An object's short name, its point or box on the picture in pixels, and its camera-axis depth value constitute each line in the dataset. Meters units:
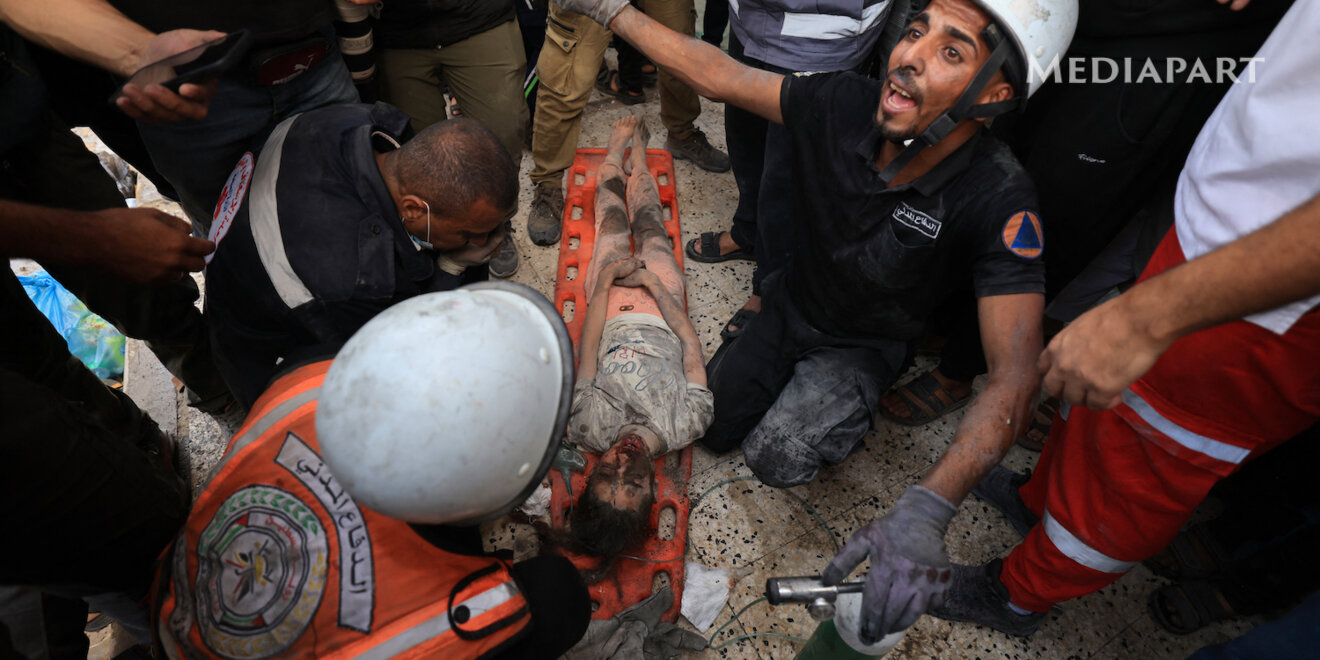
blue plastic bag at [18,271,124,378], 2.85
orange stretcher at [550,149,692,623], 2.36
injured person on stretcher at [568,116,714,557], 2.30
